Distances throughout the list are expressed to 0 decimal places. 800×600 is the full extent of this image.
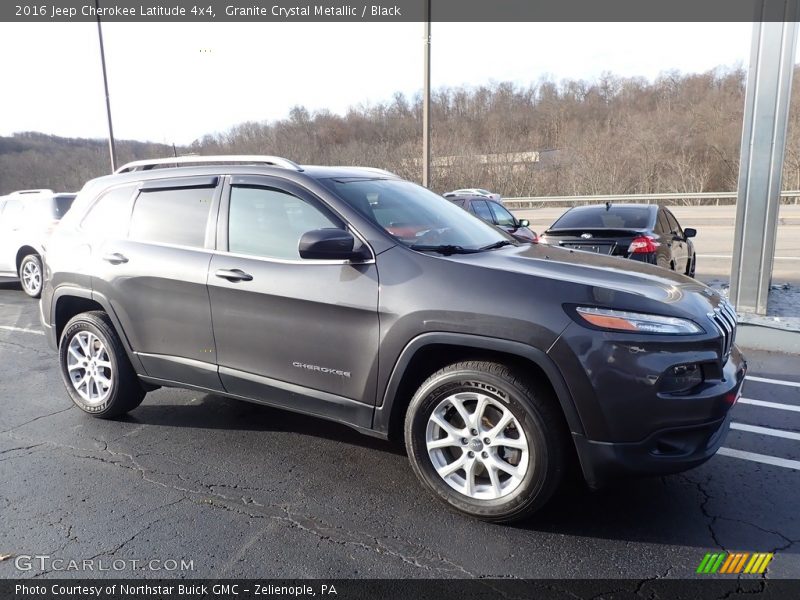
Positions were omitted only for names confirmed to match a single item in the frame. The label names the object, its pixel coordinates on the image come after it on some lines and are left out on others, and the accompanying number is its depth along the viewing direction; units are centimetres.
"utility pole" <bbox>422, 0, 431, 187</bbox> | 1239
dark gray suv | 267
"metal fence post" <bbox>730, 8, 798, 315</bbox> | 651
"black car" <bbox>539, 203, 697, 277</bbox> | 732
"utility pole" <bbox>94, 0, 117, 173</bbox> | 1714
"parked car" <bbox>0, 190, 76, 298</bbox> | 991
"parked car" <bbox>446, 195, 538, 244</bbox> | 1105
